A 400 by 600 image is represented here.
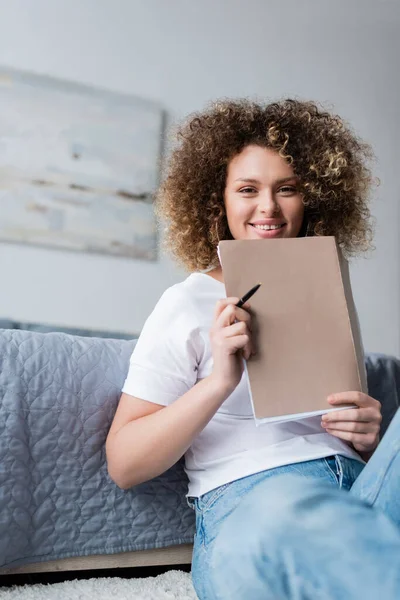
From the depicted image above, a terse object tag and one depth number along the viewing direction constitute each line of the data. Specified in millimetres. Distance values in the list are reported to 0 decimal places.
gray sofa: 1027
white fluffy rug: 962
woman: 584
